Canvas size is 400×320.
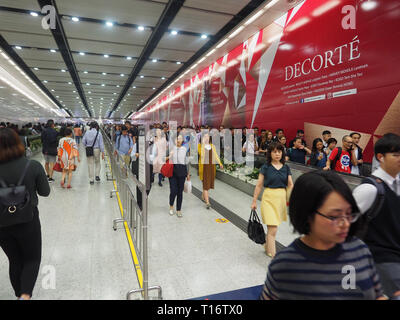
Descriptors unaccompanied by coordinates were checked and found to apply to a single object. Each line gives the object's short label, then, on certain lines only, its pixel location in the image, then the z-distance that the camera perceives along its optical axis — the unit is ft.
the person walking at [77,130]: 45.97
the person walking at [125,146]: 26.45
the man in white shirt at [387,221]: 5.34
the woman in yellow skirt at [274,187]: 10.83
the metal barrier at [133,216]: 7.91
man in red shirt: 16.19
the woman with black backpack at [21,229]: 6.47
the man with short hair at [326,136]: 20.35
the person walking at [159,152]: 18.08
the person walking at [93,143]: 24.04
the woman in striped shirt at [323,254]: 3.25
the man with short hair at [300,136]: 22.97
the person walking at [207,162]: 18.15
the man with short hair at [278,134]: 24.36
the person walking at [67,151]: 21.12
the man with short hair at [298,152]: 21.18
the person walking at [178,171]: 16.39
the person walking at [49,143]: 23.72
